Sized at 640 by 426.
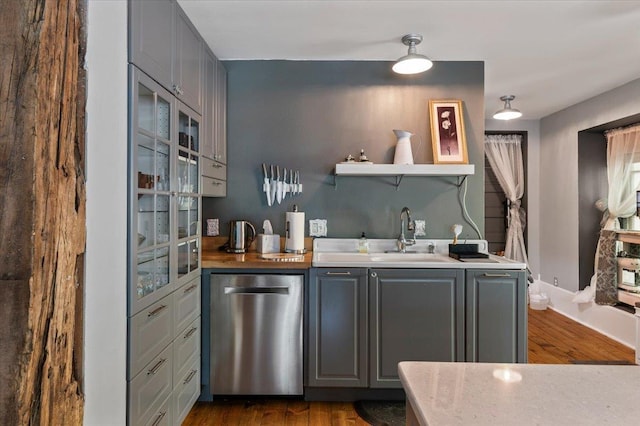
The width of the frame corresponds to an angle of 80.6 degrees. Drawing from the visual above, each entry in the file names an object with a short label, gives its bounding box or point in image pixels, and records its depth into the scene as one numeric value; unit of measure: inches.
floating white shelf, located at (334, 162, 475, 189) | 105.2
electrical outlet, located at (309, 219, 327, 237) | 115.7
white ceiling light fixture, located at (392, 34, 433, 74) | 96.3
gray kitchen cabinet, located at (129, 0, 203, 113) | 62.1
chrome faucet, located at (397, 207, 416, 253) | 112.3
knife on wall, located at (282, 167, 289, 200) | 113.2
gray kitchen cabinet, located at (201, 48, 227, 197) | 98.3
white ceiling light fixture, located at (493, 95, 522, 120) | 147.9
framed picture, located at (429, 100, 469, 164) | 112.1
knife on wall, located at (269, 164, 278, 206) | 112.7
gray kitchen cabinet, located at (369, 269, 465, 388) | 92.7
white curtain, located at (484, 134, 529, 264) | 185.8
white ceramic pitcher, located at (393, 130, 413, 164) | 110.0
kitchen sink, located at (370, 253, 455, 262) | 105.1
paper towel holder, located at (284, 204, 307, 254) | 107.4
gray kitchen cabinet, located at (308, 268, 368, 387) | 93.0
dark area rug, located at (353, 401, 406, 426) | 88.4
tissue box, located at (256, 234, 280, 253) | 108.4
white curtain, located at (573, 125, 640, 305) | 142.9
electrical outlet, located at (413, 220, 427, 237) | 115.5
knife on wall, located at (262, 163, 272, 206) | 112.5
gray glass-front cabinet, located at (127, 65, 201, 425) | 60.6
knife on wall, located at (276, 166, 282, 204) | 112.0
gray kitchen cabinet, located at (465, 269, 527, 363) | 92.0
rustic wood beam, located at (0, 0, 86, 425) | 29.8
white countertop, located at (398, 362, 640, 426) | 25.9
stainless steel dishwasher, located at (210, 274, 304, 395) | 92.8
